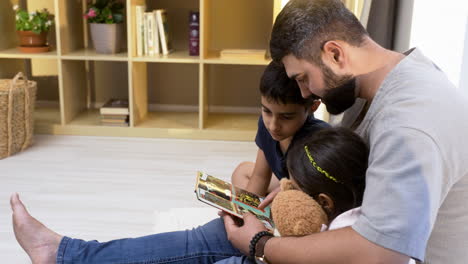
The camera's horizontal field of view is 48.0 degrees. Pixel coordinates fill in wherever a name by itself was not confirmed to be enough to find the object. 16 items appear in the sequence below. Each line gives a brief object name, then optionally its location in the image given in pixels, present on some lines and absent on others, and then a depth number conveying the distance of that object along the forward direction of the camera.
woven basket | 2.49
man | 0.83
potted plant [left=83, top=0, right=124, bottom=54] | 2.89
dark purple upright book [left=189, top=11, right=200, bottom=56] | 2.89
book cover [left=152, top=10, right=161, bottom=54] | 2.88
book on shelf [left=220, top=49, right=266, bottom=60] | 2.86
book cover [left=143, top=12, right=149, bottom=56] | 2.86
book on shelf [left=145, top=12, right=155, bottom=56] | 2.86
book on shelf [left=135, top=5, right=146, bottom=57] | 2.82
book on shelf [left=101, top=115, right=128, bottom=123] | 2.94
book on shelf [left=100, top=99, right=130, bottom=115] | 2.93
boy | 1.38
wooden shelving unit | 2.86
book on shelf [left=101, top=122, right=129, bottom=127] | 2.94
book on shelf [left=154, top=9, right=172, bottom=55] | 2.87
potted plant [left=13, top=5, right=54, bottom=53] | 2.86
